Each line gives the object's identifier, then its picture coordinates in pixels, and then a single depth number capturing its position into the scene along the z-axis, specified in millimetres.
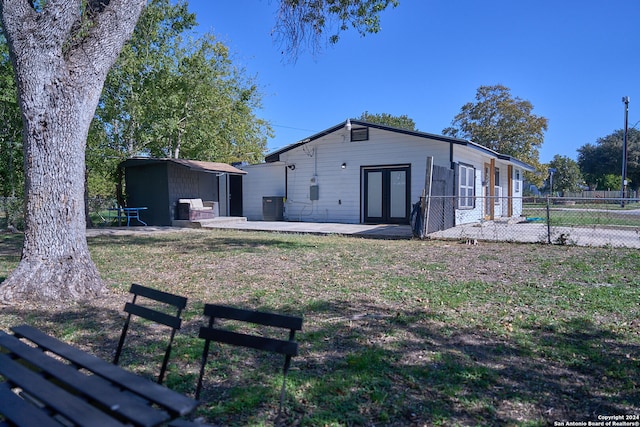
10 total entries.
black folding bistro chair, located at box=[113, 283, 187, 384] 2543
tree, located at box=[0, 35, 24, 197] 12898
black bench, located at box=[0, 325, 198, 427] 1579
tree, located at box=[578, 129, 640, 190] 44909
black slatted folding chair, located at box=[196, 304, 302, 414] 2211
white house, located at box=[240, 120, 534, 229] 13688
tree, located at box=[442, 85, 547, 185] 32750
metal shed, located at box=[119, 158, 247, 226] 15516
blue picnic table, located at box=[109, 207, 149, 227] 15469
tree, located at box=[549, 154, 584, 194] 45750
